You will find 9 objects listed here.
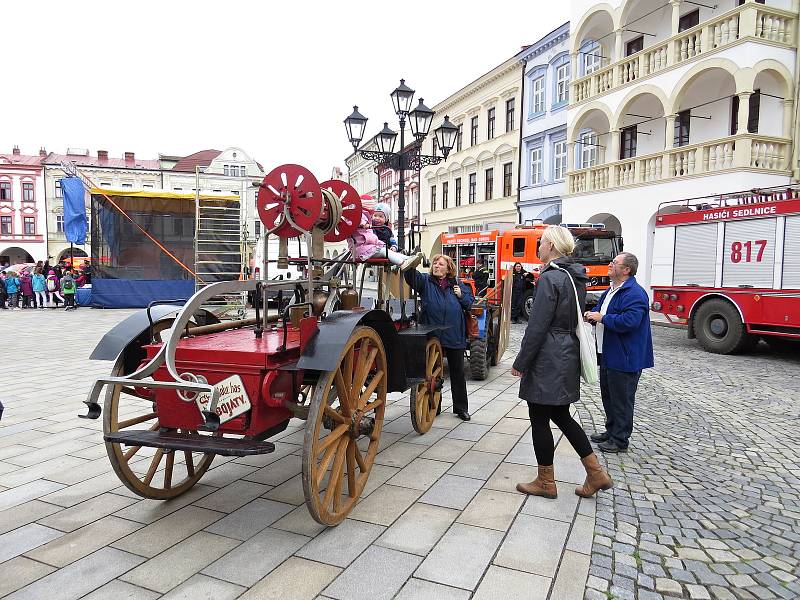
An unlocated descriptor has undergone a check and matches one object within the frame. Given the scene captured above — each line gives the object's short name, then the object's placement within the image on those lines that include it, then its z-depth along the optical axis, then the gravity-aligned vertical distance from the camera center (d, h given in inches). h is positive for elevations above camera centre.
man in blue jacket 179.3 -23.6
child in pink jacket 180.5 +7.6
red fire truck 364.5 +1.6
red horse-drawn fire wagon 113.6 -23.4
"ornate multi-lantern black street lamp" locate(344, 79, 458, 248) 414.0 +106.4
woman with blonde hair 141.0 -24.7
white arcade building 563.5 +204.8
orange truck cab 597.0 +24.3
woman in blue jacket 222.4 -18.6
